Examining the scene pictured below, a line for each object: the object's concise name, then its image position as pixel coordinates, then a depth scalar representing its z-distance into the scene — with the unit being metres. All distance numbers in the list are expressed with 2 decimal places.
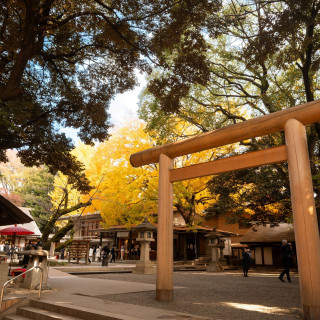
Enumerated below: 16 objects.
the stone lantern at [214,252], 18.80
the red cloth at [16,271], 9.91
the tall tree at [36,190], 33.19
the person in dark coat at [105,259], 17.94
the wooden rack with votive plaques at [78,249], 18.80
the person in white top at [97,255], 27.19
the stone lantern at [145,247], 15.75
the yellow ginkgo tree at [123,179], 18.88
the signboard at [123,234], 28.17
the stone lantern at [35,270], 7.59
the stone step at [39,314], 4.96
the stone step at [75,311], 4.45
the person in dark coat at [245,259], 15.51
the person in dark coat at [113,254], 24.73
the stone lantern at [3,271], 7.04
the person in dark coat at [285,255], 11.02
